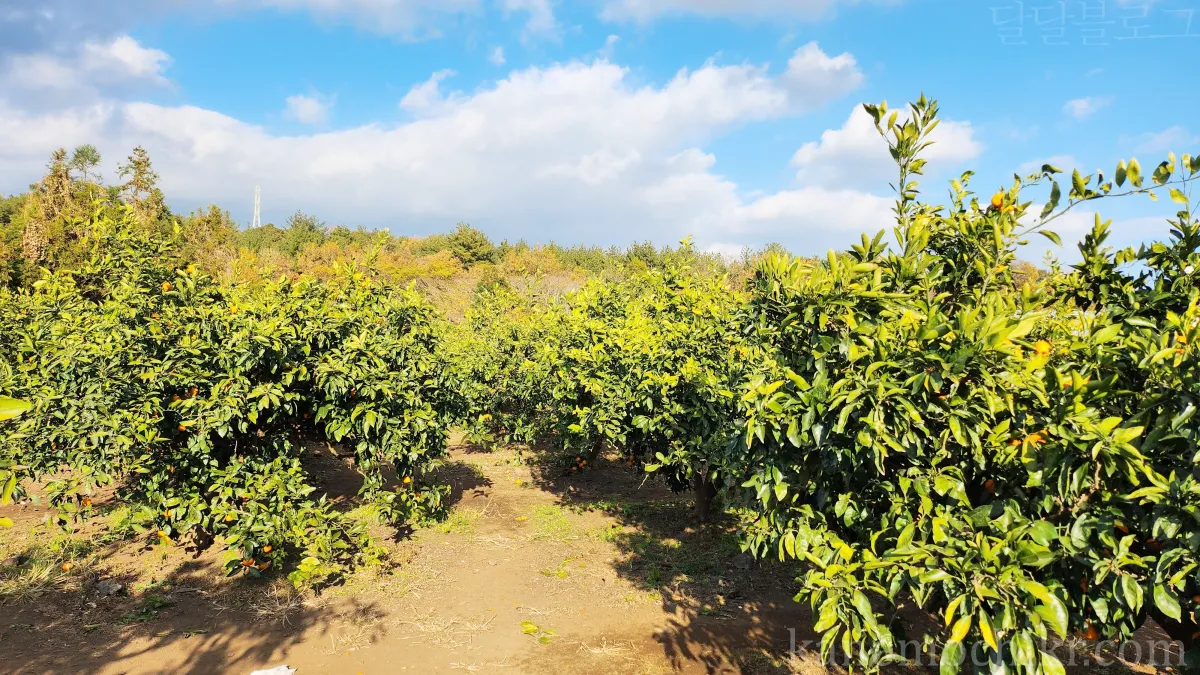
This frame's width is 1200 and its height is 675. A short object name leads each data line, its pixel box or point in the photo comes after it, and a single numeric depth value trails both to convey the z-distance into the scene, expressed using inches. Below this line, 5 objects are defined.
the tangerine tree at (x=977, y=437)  72.7
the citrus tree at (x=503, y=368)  317.1
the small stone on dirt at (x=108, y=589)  187.3
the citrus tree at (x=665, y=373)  215.6
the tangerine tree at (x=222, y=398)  172.2
